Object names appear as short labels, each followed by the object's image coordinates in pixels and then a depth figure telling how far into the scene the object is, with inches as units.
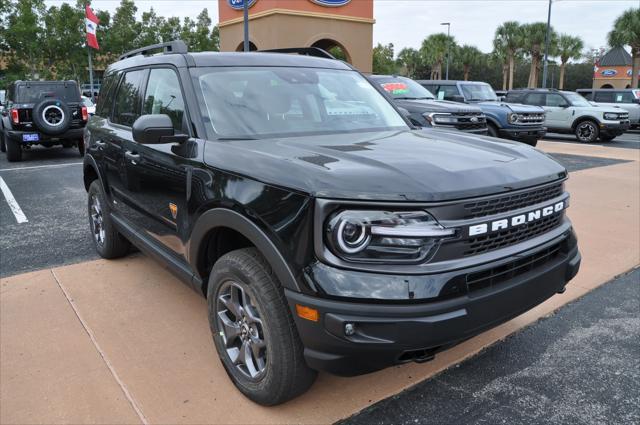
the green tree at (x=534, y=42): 2039.9
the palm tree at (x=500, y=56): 2214.6
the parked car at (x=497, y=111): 502.0
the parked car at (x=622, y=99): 810.8
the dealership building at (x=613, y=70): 2251.5
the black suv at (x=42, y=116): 462.0
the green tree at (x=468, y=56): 2452.0
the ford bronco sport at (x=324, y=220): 83.9
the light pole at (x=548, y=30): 1190.3
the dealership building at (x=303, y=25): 873.5
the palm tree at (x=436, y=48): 2422.5
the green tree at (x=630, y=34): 1567.1
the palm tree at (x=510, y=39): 2119.8
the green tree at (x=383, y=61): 2096.5
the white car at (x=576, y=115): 651.5
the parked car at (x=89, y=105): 731.4
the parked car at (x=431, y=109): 414.0
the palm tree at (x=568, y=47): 2234.4
